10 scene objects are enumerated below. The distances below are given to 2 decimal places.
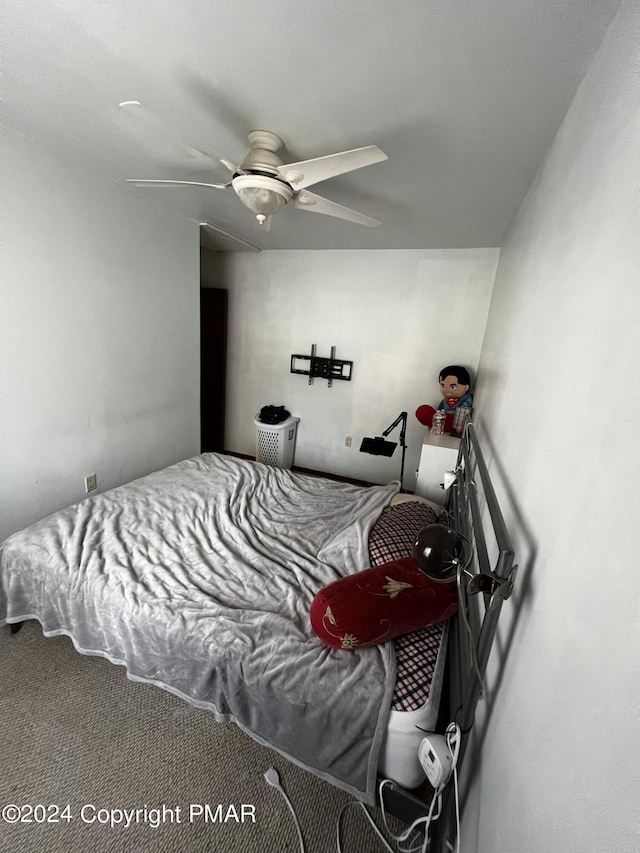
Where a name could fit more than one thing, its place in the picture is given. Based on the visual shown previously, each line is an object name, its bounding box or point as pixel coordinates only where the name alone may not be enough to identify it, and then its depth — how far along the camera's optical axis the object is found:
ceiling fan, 1.20
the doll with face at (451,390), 2.93
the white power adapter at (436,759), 0.83
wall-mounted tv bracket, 3.50
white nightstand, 2.39
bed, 1.05
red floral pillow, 1.12
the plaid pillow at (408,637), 1.05
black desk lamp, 2.51
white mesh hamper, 3.57
